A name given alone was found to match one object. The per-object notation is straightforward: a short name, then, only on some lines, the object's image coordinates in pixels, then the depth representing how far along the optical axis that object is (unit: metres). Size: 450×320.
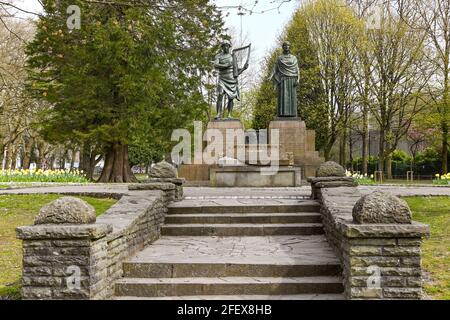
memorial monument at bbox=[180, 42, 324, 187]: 17.22
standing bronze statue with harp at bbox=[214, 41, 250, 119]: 17.59
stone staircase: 5.35
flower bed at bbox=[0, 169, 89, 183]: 18.05
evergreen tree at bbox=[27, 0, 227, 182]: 21.23
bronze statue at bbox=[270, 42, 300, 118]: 18.33
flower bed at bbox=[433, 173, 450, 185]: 17.88
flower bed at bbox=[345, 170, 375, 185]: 18.10
